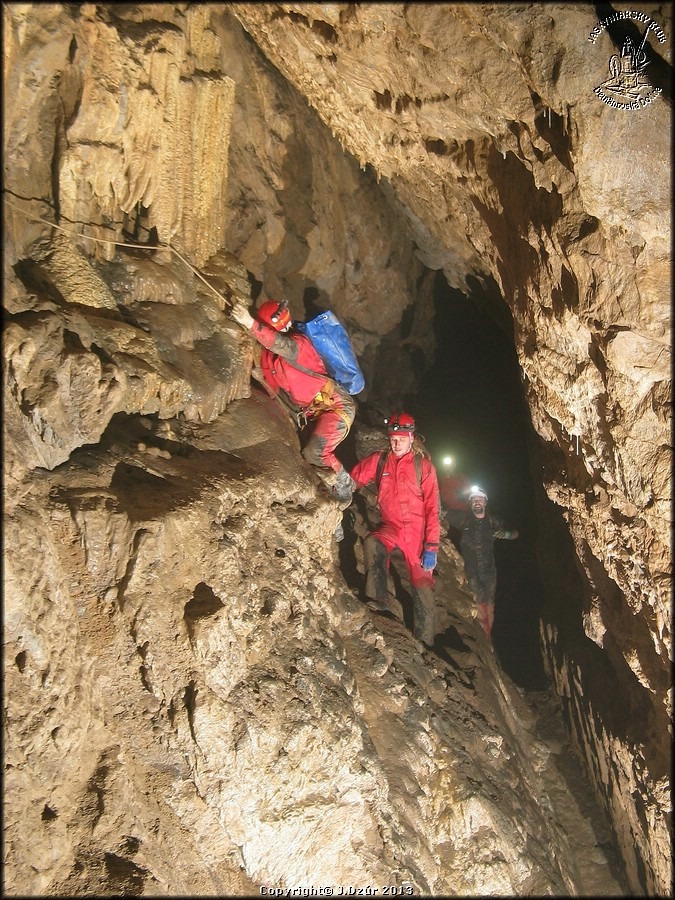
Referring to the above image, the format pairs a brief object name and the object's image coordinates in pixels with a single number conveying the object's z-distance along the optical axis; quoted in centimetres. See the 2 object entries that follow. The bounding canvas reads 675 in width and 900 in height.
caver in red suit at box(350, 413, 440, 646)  518
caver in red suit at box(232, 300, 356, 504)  475
